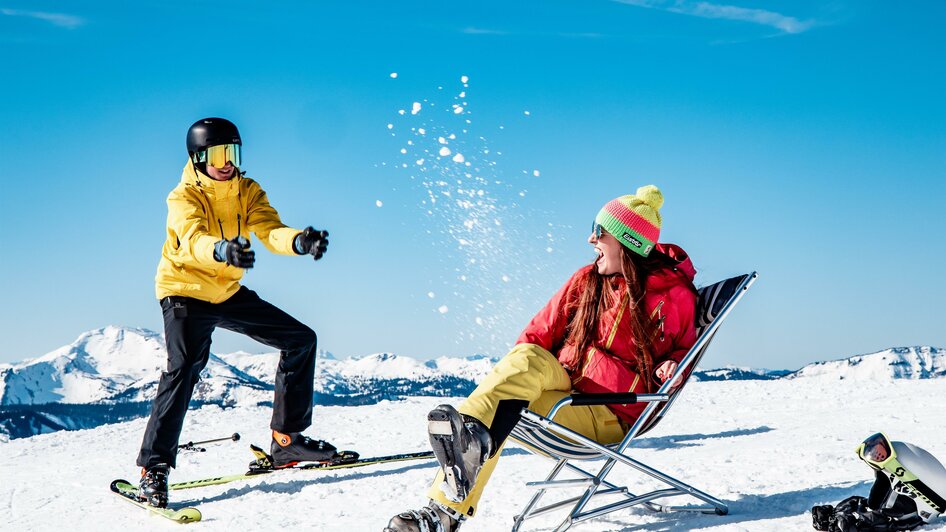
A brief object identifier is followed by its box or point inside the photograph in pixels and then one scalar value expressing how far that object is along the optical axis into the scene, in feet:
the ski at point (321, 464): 17.99
